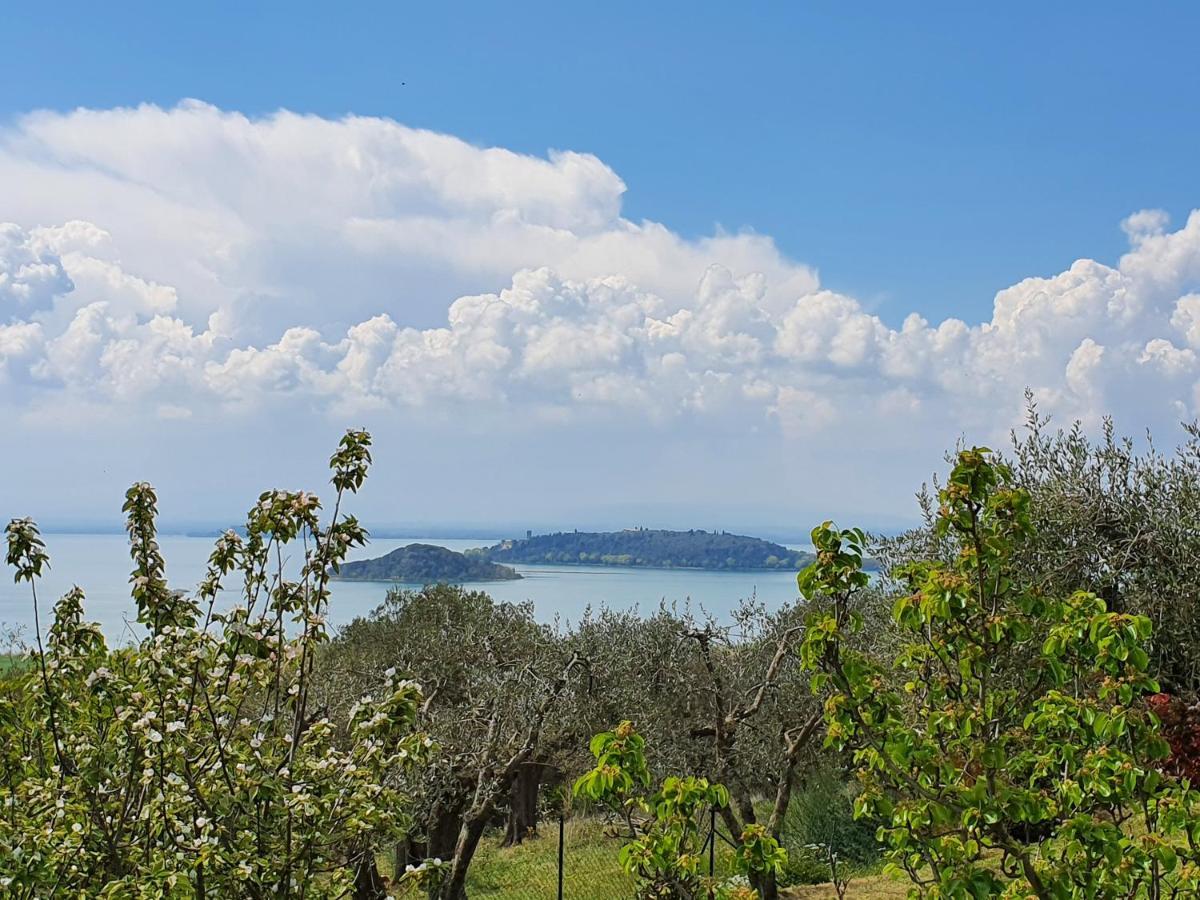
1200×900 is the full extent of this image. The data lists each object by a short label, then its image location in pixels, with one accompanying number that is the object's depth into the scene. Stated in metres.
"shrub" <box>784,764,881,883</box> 16.19
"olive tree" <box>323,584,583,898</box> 12.22
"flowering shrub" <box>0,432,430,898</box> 4.97
